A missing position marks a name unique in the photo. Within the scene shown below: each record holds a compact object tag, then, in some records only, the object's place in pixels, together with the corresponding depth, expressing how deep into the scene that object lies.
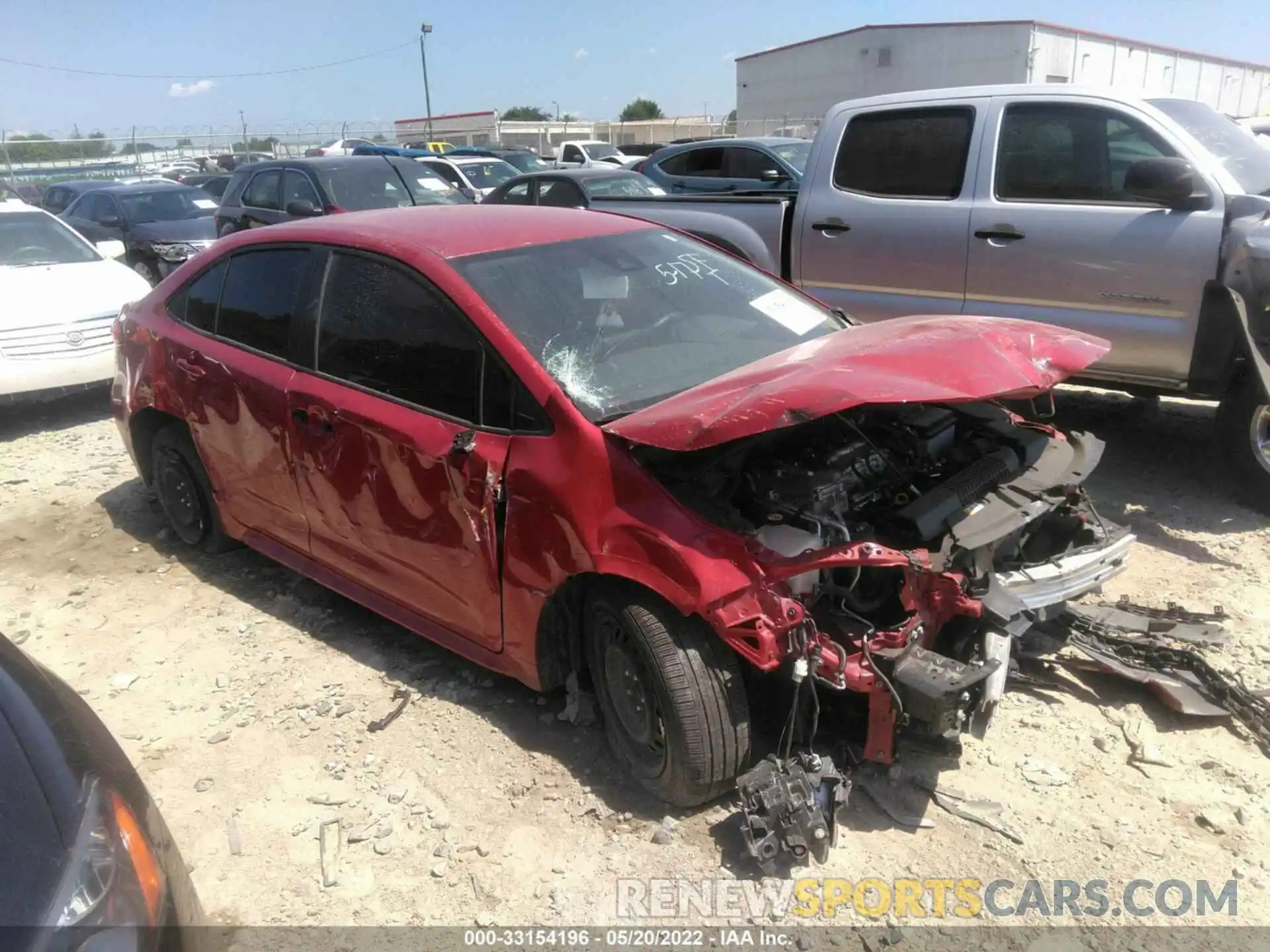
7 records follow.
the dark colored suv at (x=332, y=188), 10.54
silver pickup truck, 4.62
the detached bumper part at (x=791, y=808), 2.54
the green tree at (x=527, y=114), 75.88
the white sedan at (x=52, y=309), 6.99
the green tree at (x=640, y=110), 76.06
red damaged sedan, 2.61
